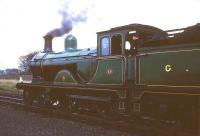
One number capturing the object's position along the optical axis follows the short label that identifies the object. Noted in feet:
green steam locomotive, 31.60
